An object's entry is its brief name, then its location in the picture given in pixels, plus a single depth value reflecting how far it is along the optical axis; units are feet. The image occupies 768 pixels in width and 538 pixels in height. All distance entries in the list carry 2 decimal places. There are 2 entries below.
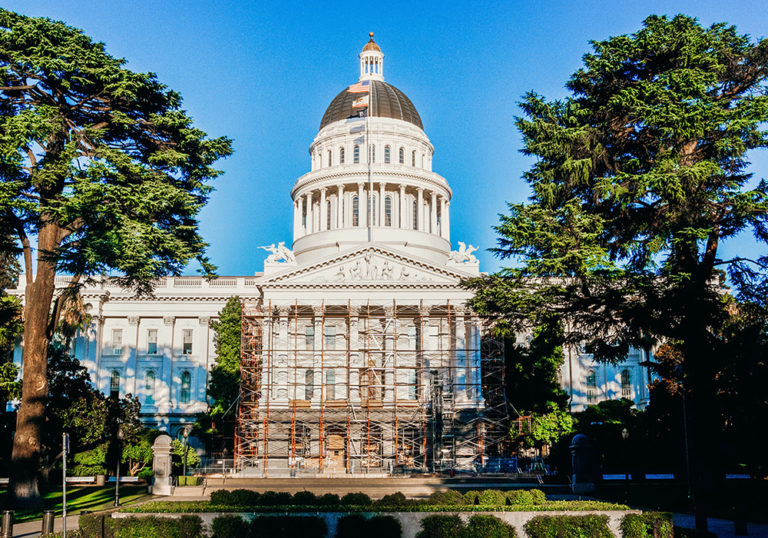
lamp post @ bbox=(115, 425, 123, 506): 104.28
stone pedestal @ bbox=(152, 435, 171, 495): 125.80
